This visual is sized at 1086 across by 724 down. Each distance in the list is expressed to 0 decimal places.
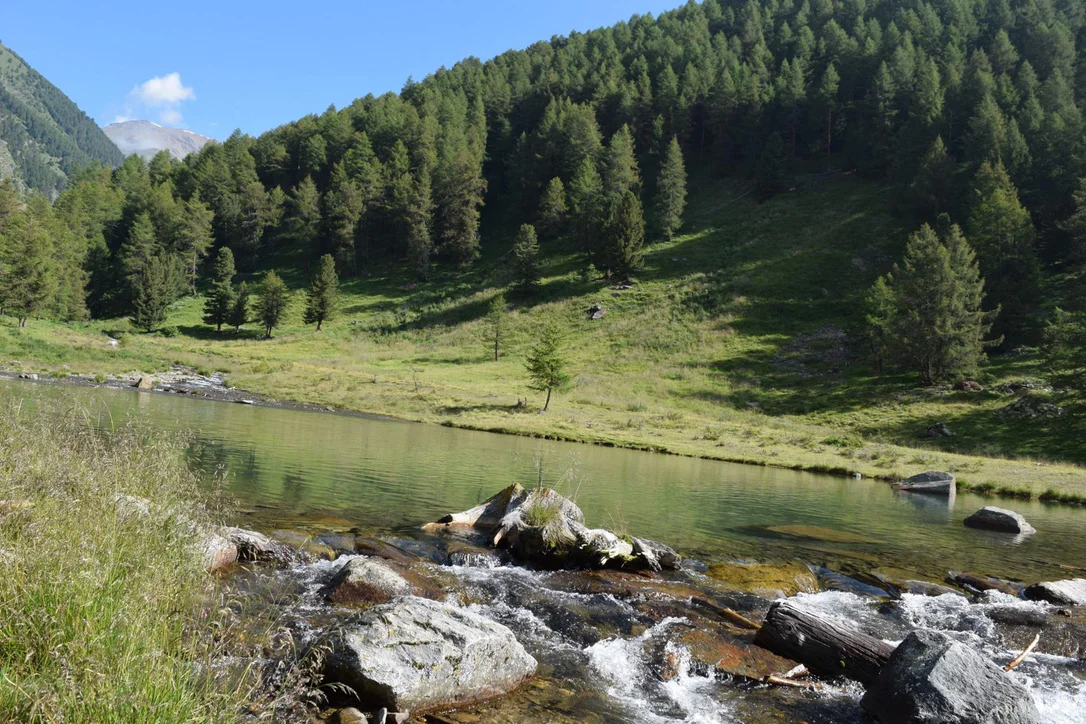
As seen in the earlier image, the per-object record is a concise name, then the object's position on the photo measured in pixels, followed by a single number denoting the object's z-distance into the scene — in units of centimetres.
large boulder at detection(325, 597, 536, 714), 653
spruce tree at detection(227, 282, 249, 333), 8625
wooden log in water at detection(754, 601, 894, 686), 870
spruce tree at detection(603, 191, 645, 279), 8712
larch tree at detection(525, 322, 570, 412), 5303
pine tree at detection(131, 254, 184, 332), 8438
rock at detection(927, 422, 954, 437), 4872
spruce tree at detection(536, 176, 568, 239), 10694
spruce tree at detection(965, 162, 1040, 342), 6612
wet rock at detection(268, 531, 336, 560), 1194
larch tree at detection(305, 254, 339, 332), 8481
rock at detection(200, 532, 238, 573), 886
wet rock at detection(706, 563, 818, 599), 1267
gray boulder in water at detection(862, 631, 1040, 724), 707
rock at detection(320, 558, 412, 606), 952
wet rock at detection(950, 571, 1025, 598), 1419
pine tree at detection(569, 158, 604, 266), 9226
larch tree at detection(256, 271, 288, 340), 8331
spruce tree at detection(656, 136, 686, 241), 9950
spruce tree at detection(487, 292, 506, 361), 7600
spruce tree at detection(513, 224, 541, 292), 8856
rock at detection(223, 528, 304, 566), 1095
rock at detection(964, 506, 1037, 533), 2216
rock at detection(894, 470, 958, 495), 3206
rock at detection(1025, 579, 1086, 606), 1328
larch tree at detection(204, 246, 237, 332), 8531
